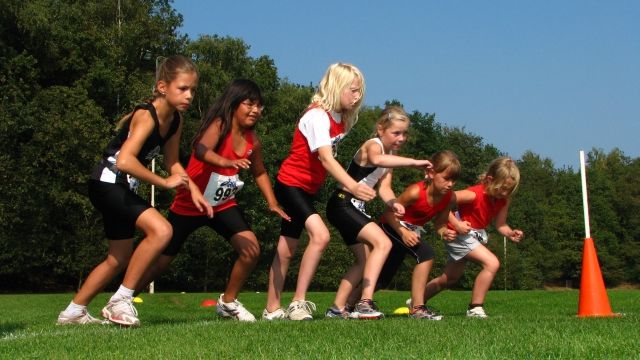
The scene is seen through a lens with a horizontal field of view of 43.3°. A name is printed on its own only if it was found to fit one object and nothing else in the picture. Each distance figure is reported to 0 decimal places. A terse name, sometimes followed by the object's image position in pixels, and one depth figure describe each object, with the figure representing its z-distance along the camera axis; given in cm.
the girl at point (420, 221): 823
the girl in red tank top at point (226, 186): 757
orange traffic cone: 884
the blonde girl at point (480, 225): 898
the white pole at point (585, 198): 934
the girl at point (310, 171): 749
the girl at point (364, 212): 734
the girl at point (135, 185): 661
